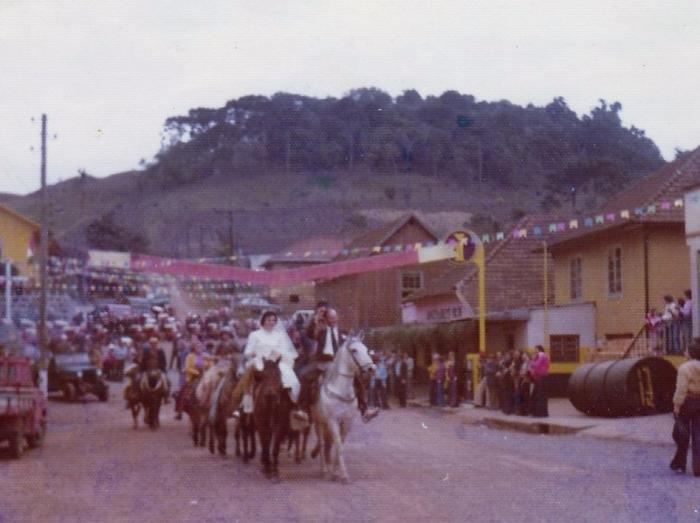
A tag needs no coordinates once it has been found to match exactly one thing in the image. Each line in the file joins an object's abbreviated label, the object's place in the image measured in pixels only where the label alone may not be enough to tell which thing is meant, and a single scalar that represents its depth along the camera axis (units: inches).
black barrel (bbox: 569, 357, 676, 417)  924.6
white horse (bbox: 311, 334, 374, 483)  560.1
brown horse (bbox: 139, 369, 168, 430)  1007.0
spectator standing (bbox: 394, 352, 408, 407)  1463.8
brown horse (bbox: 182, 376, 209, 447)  792.0
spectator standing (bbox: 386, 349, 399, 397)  1477.6
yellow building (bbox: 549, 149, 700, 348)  1132.5
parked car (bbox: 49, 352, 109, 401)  1003.9
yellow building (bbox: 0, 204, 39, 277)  693.7
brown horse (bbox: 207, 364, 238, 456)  711.7
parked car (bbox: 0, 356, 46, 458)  700.7
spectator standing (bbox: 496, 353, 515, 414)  1107.9
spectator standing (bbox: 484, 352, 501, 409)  1206.3
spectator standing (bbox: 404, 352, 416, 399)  1498.5
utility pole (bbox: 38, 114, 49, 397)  692.1
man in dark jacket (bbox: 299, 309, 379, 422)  575.2
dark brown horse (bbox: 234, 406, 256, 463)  658.2
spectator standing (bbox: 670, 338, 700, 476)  563.5
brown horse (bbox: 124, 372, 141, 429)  1011.9
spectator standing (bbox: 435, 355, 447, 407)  1336.1
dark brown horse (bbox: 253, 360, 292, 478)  564.4
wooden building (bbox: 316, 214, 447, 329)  1227.2
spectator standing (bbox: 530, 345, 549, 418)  1026.7
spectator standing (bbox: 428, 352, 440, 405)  1357.3
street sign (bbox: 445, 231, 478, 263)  1168.2
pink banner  645.3
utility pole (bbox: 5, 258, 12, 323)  693.3
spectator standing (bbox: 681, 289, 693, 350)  1031.6
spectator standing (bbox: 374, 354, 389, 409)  1411.2
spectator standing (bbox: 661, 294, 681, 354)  1029.8
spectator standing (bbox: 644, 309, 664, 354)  1050.1
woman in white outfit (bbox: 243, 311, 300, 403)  572.1
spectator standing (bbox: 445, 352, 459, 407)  1315.2
